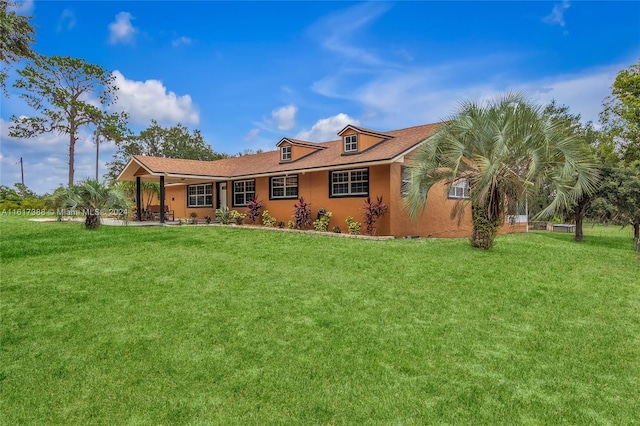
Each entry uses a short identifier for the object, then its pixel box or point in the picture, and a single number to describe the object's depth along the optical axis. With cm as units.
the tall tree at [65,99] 2816
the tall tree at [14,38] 976
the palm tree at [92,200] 1441
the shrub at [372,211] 1457
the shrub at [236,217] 2003
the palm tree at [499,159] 1054
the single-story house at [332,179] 1494
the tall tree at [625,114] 2300
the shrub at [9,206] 3046
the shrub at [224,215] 2022
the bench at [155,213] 2379
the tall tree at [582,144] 1271
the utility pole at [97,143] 3195
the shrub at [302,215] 1708
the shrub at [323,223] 1627
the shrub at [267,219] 1884
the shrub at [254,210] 1947
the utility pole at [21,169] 4616
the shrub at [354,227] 1523
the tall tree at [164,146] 4473
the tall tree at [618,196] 1653
